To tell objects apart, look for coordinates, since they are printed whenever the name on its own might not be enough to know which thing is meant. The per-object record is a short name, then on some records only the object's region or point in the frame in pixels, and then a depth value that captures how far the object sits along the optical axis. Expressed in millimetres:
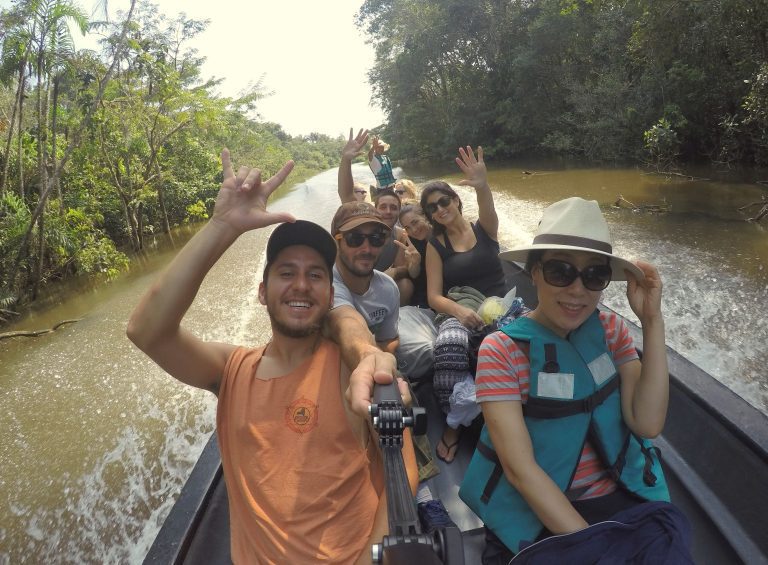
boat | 1506
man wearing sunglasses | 2166
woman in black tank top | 2740
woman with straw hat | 1296
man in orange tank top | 1233
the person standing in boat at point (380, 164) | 4109
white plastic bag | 2053
